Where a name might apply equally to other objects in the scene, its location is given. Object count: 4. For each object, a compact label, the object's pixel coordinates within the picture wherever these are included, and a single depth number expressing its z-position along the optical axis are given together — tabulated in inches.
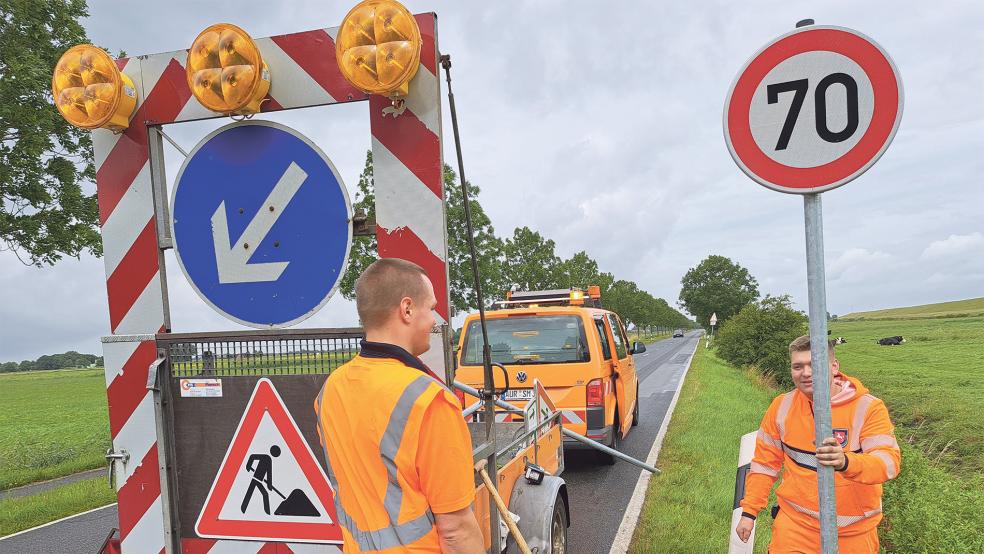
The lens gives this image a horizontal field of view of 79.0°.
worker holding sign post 108.9
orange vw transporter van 281.6
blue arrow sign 87.4
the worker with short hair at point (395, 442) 64.5
